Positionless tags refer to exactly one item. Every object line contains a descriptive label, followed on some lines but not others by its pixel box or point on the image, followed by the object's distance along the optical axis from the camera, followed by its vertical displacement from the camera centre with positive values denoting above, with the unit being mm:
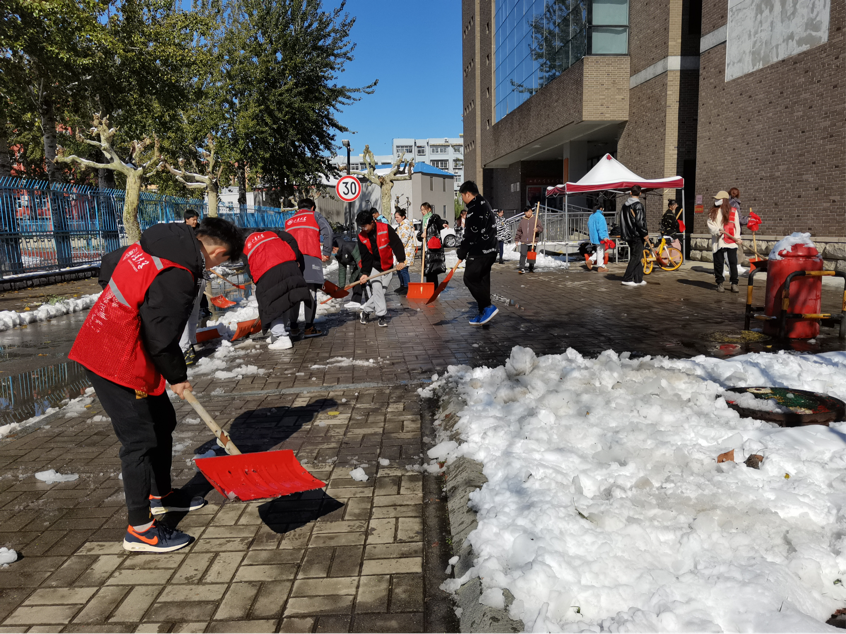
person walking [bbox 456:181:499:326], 8805 -338
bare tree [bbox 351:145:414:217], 31641 +2471
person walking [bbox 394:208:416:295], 14859 -396
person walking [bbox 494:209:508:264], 26889 -338
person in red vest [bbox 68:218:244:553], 3084 -567
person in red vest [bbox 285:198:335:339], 8969 -273
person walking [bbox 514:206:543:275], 18453 -382
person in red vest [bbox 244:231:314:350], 7566 -609
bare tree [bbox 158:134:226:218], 26578 +2359
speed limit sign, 15633 +938
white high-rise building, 135000 +15770
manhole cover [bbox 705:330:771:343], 7703 -1523
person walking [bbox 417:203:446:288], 14234 -631
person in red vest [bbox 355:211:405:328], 9573 -463
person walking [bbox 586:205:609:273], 18156 -444
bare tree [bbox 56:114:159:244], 19969 +2117
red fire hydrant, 7355 -818
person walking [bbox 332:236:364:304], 11018 -603
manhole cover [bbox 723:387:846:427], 3902 -1269
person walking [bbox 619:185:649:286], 13289 -191
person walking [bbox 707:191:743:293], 11547 -218
